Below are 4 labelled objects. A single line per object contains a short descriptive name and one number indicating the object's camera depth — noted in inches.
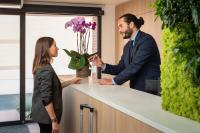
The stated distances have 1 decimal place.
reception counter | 44.8
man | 96.1
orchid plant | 102.8
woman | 86.2
